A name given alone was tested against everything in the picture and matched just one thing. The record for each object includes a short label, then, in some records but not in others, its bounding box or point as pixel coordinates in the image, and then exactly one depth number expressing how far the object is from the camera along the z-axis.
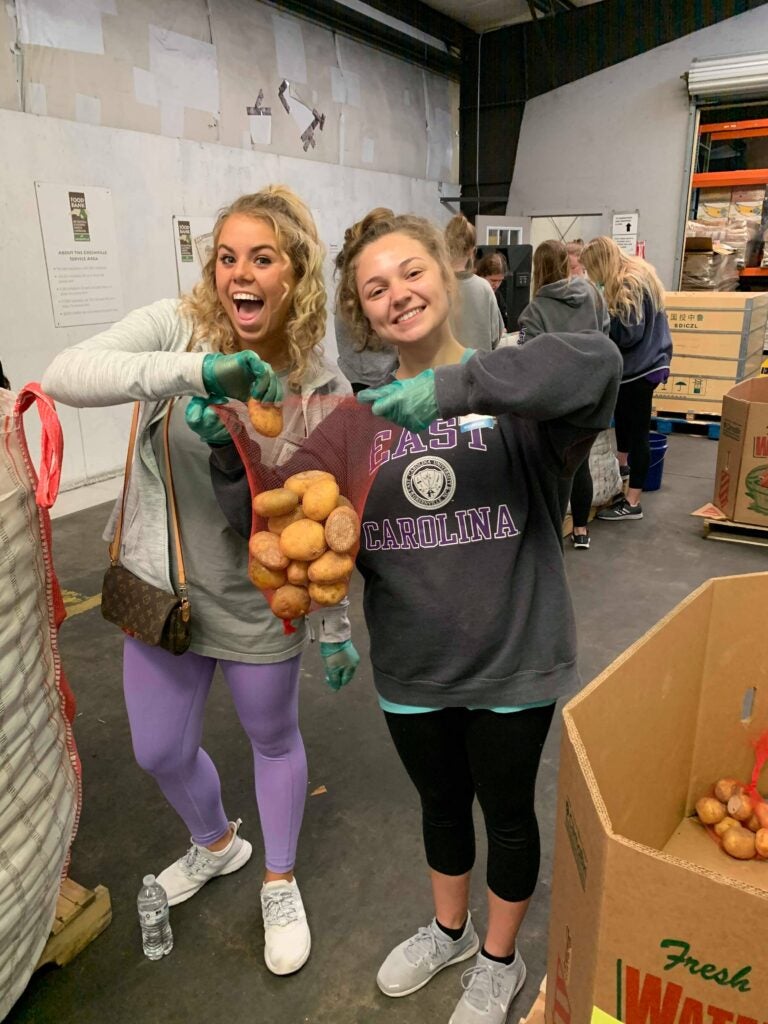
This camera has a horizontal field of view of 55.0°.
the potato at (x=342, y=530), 1.09
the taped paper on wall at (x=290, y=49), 5.65
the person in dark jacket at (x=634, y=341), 3.57
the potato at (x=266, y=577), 1.15
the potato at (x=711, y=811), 1.40
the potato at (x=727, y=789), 1.41
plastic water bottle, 1.52
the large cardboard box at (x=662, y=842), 0.61
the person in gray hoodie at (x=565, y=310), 2.34
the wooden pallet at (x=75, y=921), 1.49
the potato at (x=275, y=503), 1.12
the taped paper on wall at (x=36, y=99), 4.02
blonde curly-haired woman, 1.19
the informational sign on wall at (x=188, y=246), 4.96
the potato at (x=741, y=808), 1.37
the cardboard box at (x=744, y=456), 3.32
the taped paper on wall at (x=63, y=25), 3.94
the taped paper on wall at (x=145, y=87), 4.57
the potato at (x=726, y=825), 1.37
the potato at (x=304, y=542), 1.10
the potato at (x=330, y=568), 1.10
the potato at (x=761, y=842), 1.34
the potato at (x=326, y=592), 1.13
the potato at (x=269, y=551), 1.12
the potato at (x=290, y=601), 1.16
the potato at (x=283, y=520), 1.15
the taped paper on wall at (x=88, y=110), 4.27
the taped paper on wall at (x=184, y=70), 4.70
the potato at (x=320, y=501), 1.11
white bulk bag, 1.11
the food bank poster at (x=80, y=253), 4.17
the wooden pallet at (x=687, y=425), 5.72
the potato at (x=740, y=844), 1.34
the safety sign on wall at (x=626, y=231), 7.25
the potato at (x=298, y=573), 1.13
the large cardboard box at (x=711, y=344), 5.29
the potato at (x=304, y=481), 1.15
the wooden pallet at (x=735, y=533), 3.68
